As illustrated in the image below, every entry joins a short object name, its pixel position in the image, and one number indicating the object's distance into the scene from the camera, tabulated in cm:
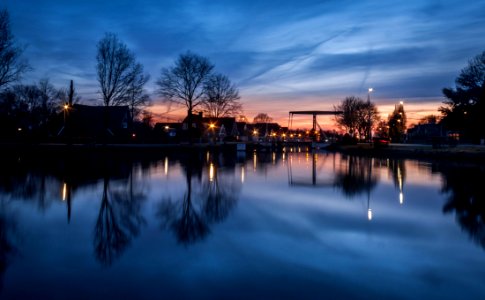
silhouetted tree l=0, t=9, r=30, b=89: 3728
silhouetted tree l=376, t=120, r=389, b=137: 10566
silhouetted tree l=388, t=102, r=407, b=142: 8455
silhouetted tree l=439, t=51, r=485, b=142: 4846
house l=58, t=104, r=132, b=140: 5712
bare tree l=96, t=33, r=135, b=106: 5434
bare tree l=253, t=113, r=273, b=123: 18362
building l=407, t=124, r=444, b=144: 9738
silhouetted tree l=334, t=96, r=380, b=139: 8120
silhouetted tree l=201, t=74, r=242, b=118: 6166
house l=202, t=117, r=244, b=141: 9131
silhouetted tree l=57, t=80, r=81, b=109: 9059
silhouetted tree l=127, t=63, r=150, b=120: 5657
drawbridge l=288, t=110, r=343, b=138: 8610
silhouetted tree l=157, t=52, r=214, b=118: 5997
